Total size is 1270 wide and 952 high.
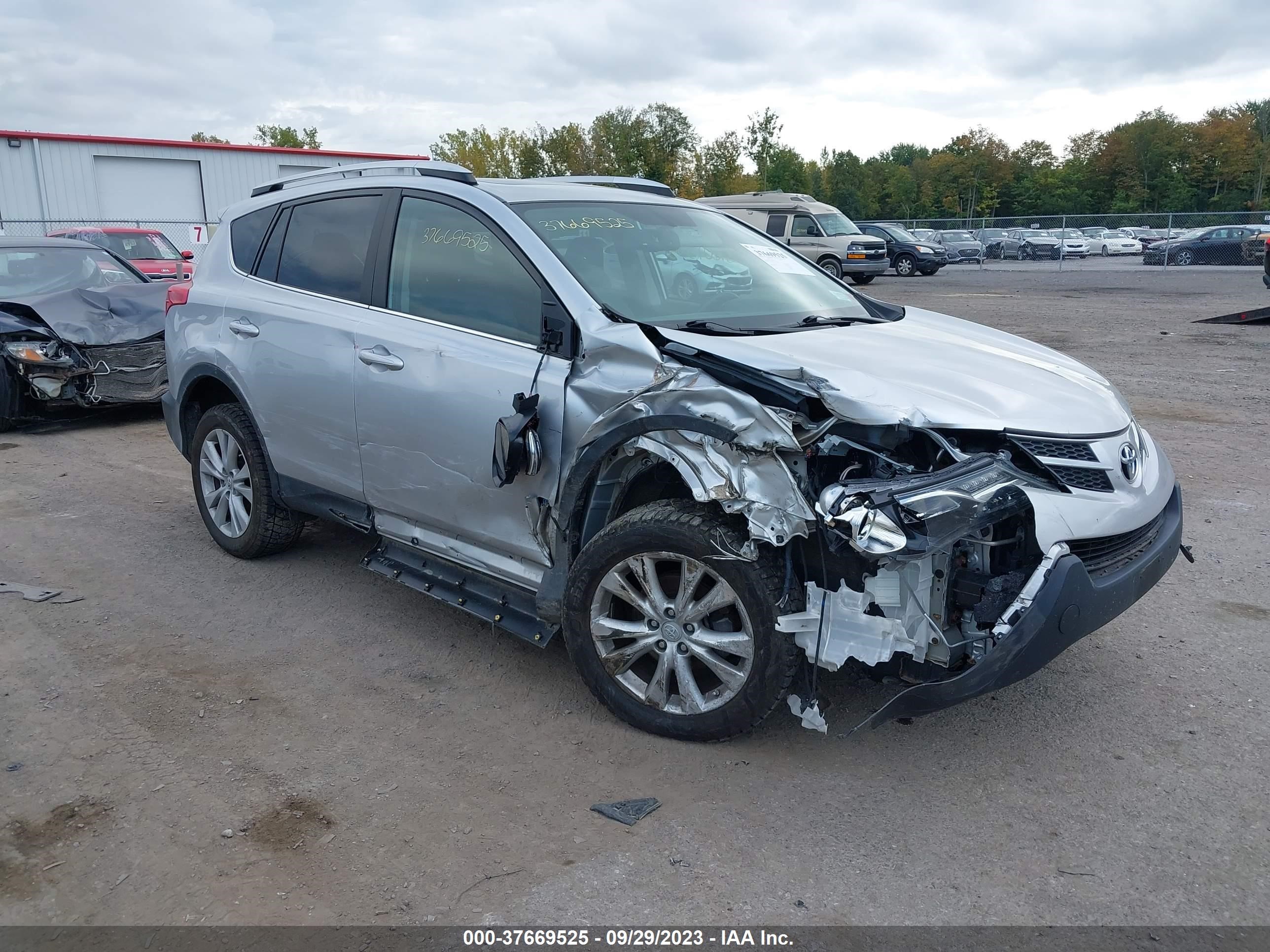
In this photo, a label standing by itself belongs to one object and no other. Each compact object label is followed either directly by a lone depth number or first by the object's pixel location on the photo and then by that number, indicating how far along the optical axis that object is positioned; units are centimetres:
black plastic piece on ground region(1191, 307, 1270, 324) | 1436
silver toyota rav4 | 304
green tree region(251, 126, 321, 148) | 9200
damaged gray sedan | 859
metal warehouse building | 2853
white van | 2619
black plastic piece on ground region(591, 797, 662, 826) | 310
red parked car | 1731
